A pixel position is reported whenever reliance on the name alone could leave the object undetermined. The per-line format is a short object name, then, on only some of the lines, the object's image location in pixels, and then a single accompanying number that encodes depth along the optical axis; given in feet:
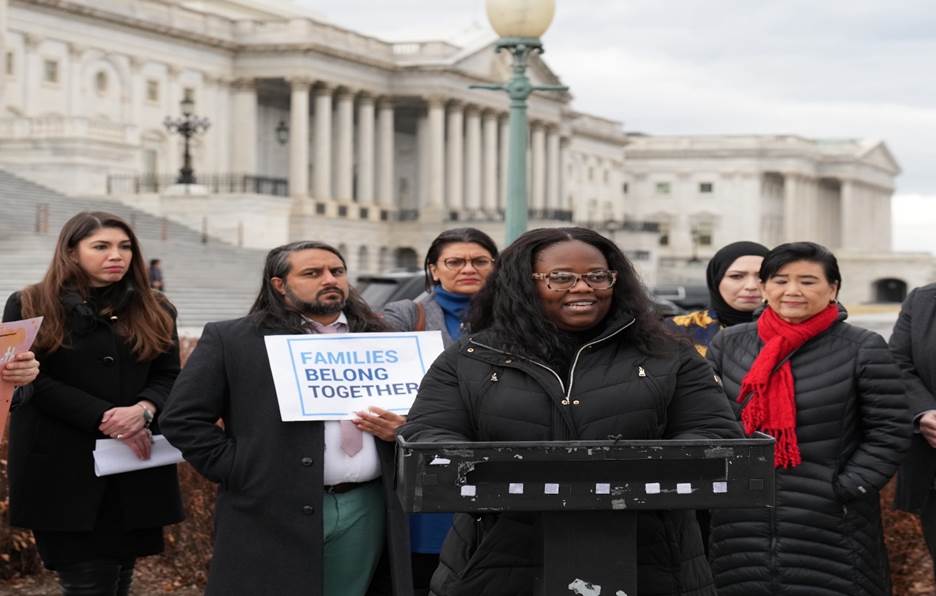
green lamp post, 49.88
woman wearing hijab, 26.40
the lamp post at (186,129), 177.78
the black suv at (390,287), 60.64
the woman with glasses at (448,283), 24.54
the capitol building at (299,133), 190.90
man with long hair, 19.95
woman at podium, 15.35
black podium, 14.26
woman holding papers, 22.71
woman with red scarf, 20.61
